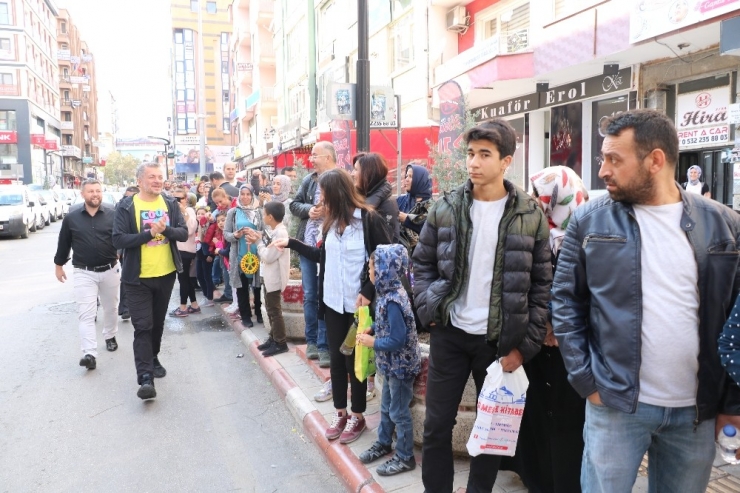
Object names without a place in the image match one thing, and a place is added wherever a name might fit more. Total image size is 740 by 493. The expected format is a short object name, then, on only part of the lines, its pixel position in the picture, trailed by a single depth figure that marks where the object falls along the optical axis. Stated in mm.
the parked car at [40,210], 25312
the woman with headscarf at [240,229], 7430
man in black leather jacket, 2006
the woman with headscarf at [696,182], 10219
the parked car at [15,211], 21359
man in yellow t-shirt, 5348
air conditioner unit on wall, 15352
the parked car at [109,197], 26366
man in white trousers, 6297
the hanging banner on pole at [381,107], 7191
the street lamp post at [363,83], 6391
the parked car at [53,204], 31578
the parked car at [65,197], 36097
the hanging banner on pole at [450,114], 7065
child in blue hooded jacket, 3502
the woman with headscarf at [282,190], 8199
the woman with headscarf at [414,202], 4652
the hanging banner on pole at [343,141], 11227
